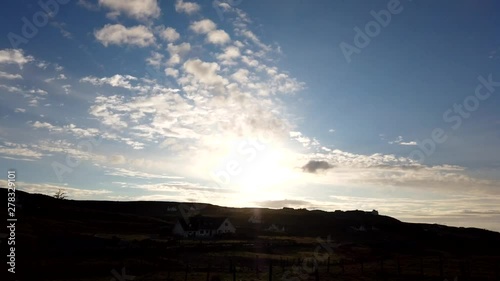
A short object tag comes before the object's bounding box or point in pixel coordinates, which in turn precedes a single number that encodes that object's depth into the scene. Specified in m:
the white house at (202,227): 105.94
